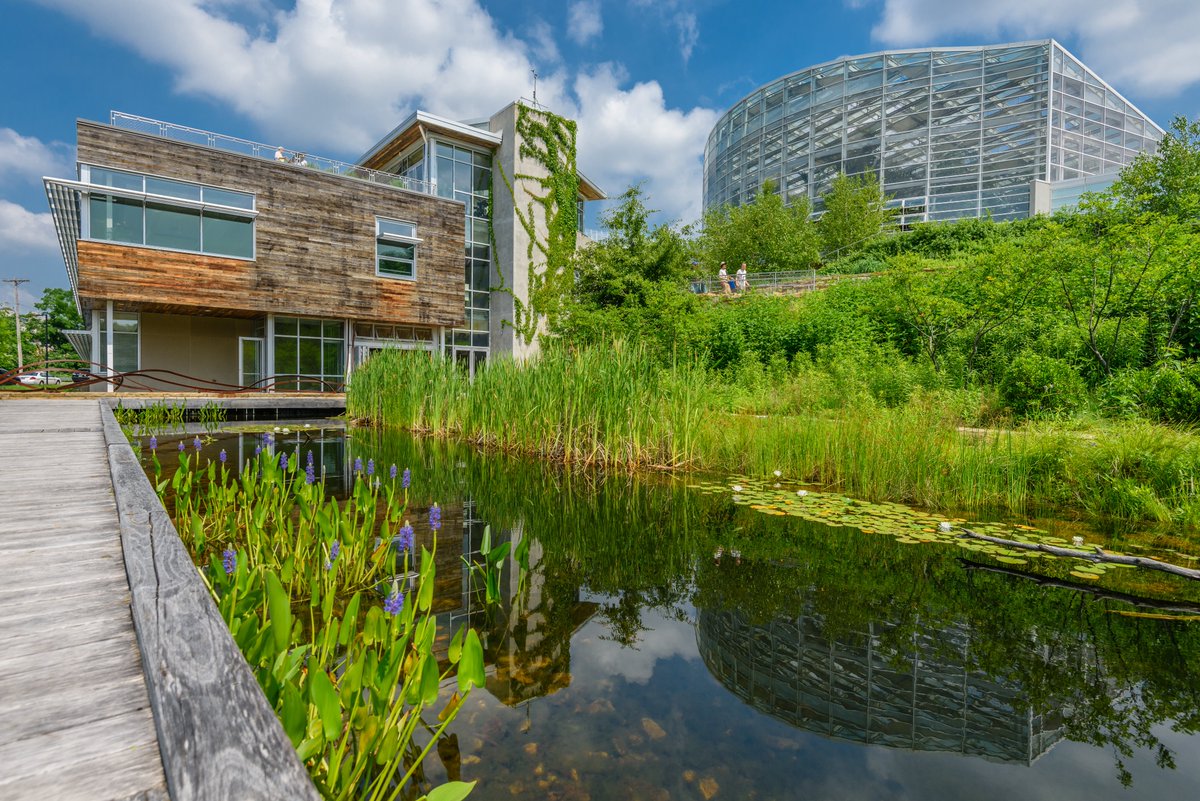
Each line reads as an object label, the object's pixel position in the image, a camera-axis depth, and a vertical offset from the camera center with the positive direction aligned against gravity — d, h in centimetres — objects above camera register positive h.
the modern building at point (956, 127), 4084 +1924
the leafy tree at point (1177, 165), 1734 +766
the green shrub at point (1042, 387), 782 +5
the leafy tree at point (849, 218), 3072 +888
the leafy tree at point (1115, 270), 758 +165
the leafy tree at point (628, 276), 1703 +347
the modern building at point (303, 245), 1377 +348
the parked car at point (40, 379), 2869 -66
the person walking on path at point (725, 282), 2249 +389
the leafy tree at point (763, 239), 2870 +724
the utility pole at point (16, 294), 4046 +491
